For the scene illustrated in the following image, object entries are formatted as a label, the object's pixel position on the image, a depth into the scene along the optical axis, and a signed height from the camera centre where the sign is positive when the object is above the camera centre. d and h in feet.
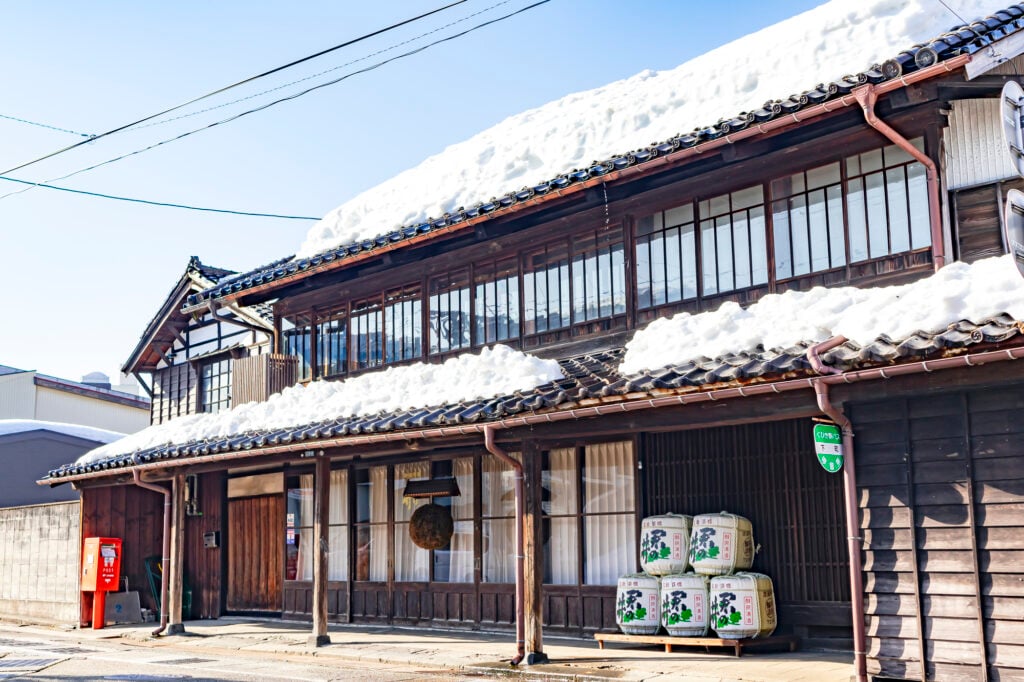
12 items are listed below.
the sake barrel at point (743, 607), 37.17 -3.75
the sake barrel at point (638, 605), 40.11 -3.95
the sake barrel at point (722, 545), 38.50 -1.66
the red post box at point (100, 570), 60.54 -3.51
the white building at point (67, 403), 112.27 +11.34
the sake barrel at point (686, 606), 38.60 -3.86
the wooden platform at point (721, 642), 36.81 -5.01
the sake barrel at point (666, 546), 40.27 -1.71
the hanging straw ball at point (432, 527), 50.29 -1.08
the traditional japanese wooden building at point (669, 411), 29.09 +2.86
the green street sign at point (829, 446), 30.32 +1.51
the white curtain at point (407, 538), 52.60 -1.68
